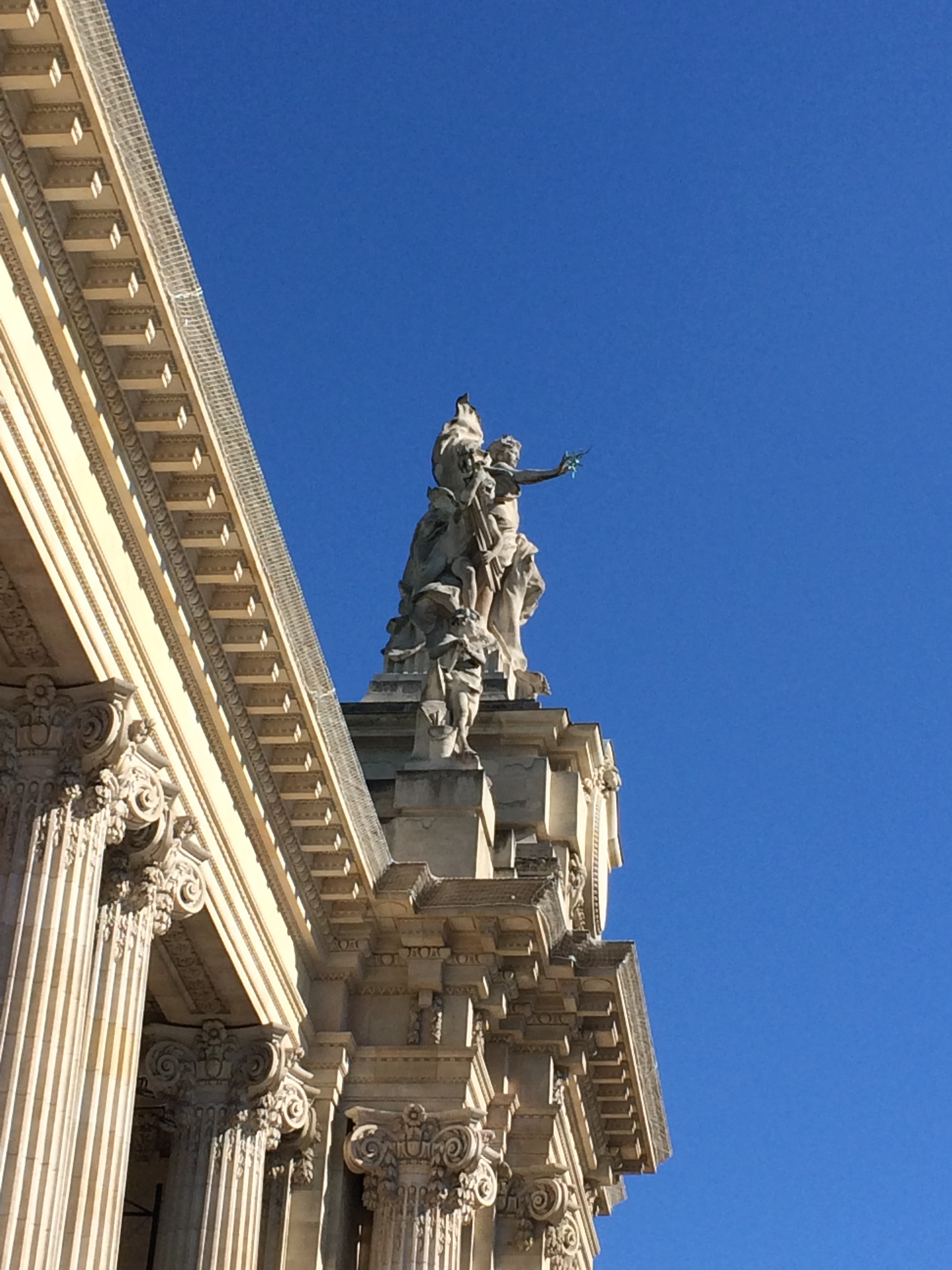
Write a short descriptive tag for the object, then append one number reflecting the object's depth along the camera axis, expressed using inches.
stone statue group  1412.4
